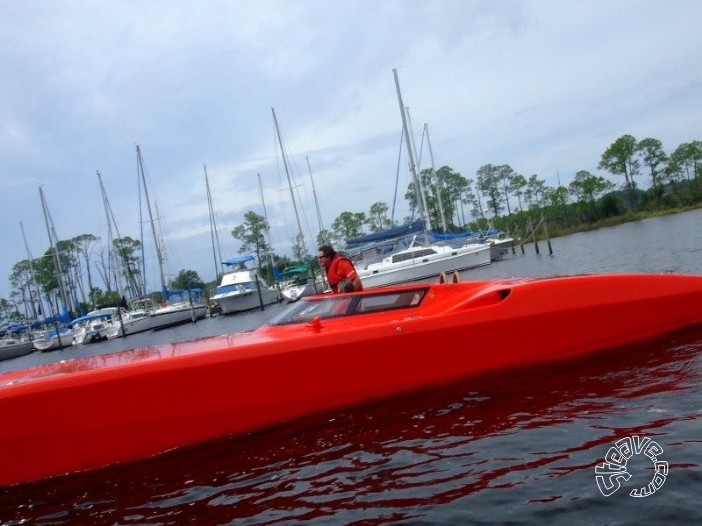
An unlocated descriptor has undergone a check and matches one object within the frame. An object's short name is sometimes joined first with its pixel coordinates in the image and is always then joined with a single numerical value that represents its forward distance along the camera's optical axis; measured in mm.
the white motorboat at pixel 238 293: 36875
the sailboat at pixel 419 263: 29234
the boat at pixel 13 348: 40219
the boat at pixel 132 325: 36219
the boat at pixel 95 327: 37844
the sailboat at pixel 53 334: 38938
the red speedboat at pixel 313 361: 4973
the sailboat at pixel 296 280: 36125
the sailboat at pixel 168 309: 36375
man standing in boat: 7770
